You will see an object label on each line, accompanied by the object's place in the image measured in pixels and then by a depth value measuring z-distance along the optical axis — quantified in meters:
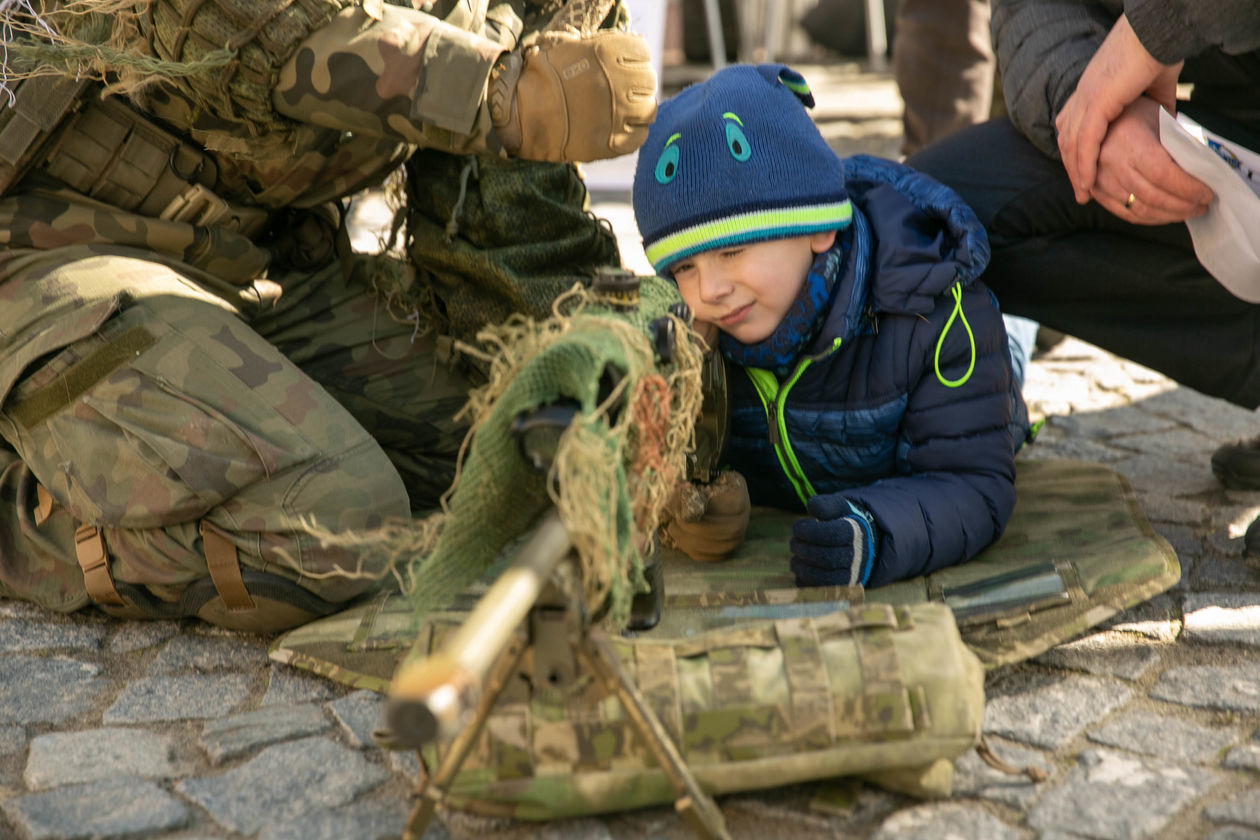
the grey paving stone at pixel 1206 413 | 3.58
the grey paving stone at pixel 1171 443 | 3.44
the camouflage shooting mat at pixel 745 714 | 1.78
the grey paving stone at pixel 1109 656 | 2.23
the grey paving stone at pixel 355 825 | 1.80
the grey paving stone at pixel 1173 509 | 2.95
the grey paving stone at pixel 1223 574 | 2.58
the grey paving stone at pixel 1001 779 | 1.85
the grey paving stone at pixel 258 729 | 2.07
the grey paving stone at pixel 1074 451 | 3.43
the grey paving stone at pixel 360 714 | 2.10
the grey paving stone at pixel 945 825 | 1.75
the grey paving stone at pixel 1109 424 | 3.63
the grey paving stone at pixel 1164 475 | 3.16
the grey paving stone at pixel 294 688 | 2.24
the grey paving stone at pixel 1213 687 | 2.11
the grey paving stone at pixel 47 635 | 2.48
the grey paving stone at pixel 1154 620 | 2.37
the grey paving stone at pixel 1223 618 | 2.35
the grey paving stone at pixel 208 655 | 2.39
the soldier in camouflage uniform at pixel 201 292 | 2.39
